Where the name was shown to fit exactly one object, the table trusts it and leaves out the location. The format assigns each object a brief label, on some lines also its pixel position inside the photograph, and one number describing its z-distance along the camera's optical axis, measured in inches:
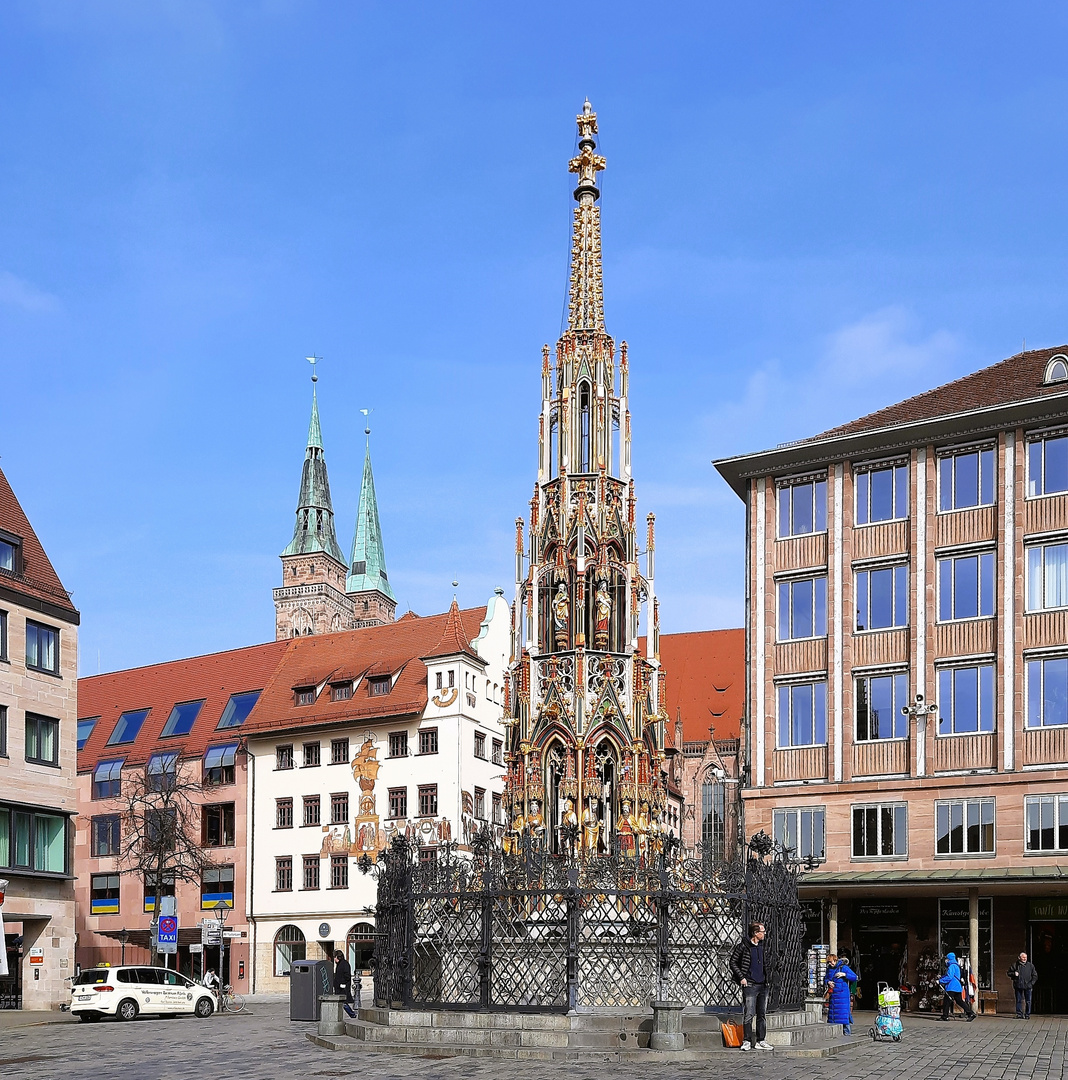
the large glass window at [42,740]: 1723.7
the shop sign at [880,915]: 1473.9
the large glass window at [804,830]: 1512.1
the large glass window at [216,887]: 2240.4
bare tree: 1955.0
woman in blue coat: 1003.3
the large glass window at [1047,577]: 1451.8
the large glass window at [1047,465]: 1473.9
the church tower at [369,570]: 5757.9
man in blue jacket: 1202.6
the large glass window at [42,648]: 1738.4
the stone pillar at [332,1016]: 932.0
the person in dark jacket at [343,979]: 1055.6
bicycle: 1512.1
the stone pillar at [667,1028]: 777.6
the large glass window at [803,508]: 1610.5
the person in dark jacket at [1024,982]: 1242.6
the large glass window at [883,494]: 1558.8
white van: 1350.9
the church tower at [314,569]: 5506.9
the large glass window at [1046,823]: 1385.3
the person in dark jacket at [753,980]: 796.0
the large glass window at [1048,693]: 1418.6
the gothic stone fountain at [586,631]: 1002.7
